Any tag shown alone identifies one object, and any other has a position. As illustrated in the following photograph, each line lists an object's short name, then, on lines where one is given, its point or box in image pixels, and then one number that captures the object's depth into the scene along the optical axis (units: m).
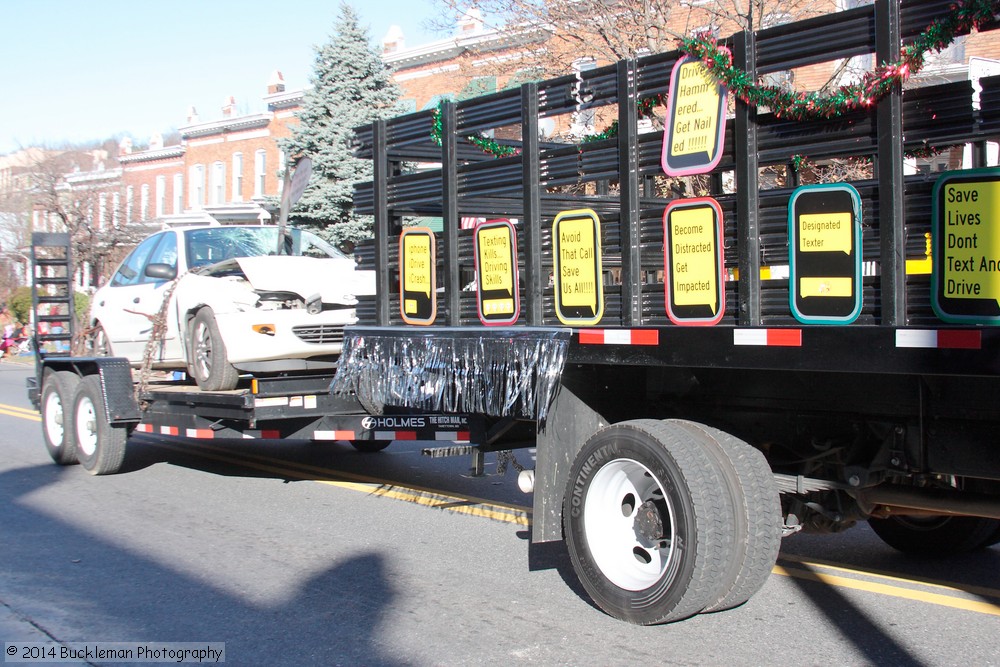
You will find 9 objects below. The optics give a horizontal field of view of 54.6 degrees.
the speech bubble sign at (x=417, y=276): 5.71
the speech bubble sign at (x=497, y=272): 5.15
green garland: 3.51
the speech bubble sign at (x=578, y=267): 4.71
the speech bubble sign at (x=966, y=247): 3.34
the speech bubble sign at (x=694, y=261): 4.17
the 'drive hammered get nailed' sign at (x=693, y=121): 4.23
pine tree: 23.42
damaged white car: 7.51
